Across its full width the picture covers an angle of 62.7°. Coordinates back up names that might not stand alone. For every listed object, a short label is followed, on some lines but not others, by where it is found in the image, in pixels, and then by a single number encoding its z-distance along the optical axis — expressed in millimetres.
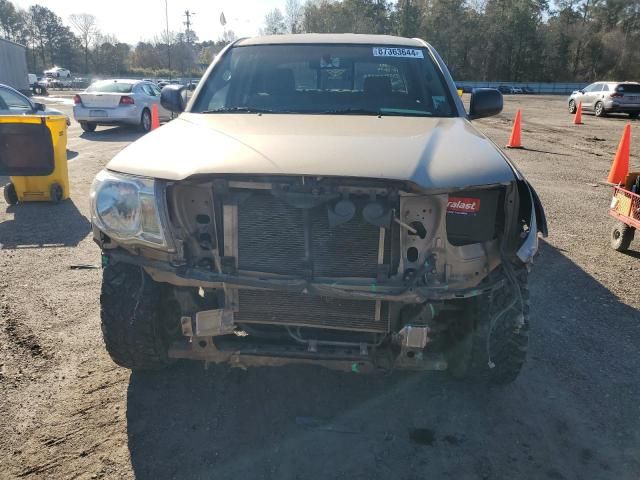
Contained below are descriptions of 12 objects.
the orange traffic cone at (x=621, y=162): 8961
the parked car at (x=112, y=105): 14375
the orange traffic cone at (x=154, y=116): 13509
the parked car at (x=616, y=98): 23172
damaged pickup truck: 2357
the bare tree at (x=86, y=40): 83062
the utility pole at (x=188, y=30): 71312
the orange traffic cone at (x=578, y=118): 20766
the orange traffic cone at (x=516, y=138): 13398
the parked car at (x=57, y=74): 61688
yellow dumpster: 6680
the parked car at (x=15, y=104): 9398
